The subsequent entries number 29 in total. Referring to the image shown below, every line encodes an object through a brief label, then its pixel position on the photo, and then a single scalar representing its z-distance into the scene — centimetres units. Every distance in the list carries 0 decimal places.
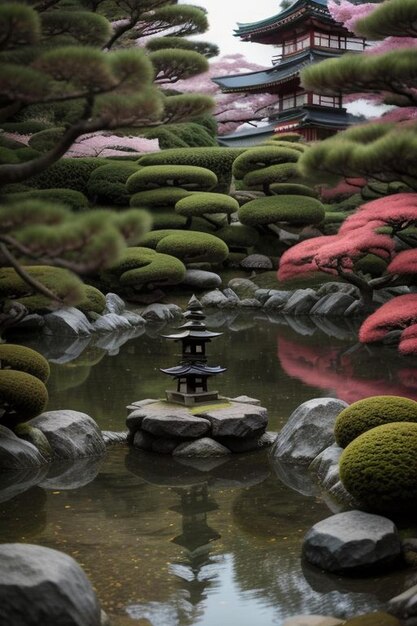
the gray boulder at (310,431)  735
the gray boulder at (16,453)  707
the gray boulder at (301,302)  2130
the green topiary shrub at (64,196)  2238
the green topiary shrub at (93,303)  1834
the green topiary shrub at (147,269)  2066
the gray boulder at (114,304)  1959
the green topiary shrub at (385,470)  520
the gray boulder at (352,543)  481
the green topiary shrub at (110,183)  2438
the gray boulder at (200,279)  2245
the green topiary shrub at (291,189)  2534
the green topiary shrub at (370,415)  625
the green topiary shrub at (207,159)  2527
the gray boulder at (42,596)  375
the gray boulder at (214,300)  2205
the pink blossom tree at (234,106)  3734
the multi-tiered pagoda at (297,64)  3062
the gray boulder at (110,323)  1795
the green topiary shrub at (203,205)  2272
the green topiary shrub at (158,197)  2367
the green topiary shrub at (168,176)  2369
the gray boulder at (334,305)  2039
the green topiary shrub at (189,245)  2188
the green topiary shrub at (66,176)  2439
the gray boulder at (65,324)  1719
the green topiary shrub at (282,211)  2341
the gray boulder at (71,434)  754
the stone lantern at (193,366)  827
